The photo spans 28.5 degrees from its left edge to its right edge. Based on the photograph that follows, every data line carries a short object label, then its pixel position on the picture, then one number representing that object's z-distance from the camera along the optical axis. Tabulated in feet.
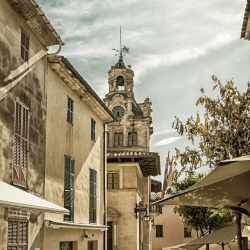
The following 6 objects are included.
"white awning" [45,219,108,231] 43.91
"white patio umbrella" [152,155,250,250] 16.74
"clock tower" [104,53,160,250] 88.63
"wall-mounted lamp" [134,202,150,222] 89.54
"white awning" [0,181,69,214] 23.03
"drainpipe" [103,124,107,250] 67.93
